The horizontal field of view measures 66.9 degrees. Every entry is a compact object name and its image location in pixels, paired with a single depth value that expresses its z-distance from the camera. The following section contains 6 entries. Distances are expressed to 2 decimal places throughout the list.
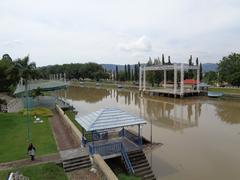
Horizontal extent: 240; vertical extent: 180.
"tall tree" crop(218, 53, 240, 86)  36.50
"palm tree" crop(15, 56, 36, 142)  21.00
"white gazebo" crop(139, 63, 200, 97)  32.44
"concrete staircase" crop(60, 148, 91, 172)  8.65
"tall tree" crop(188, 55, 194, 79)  52.64
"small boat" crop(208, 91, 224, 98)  32.63
